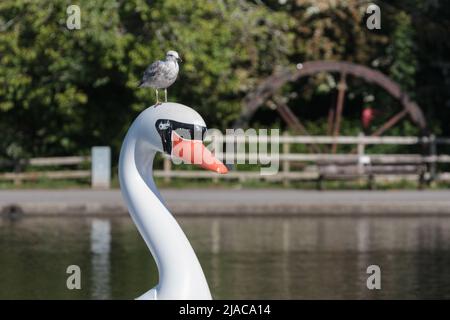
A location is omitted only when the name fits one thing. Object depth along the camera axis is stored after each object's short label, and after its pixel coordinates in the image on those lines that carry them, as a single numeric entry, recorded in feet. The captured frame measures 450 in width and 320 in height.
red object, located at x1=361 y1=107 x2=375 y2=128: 115.96
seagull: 22.13
